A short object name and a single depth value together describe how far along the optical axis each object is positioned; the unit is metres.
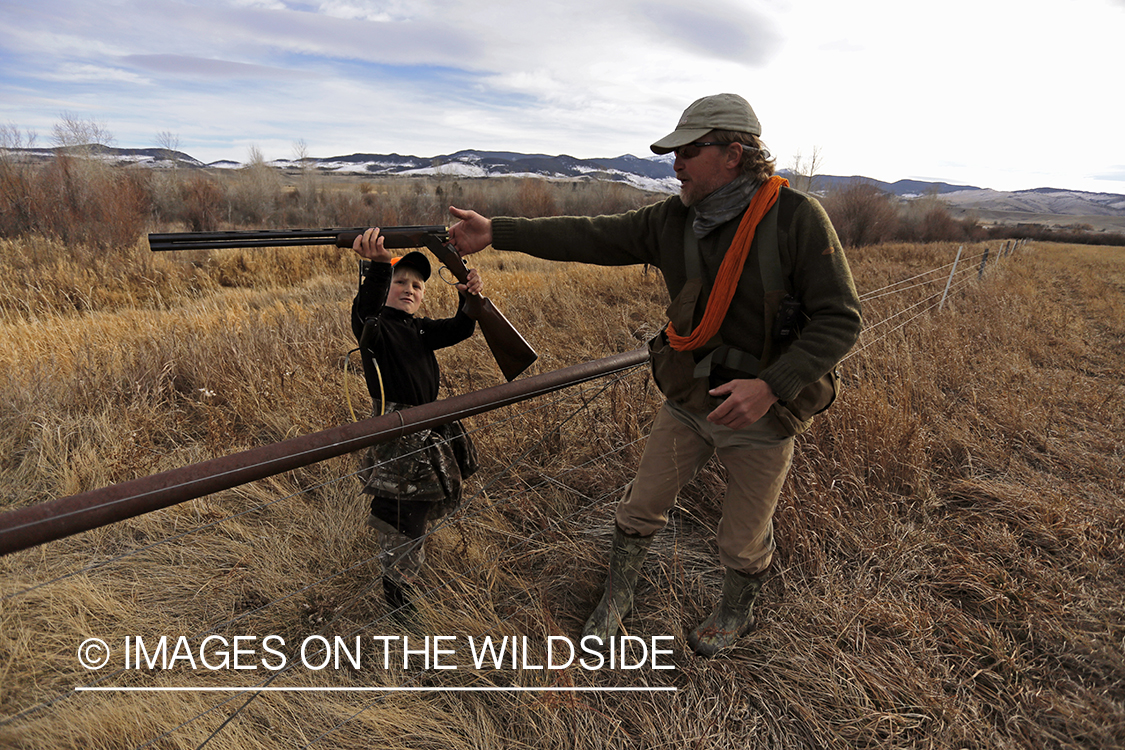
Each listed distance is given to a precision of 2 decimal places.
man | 1.71
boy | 2.22
